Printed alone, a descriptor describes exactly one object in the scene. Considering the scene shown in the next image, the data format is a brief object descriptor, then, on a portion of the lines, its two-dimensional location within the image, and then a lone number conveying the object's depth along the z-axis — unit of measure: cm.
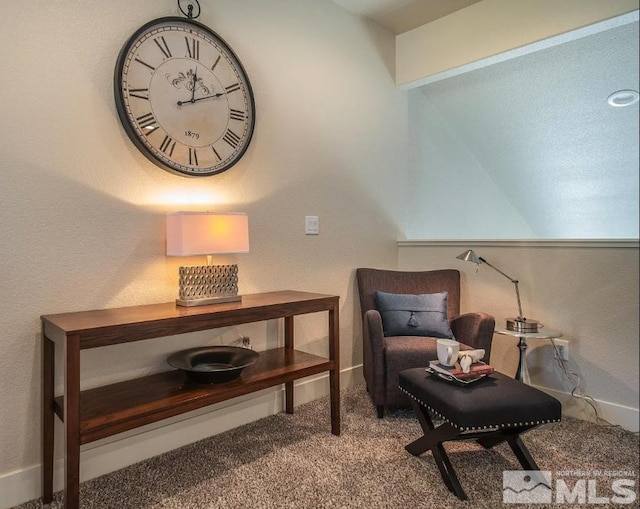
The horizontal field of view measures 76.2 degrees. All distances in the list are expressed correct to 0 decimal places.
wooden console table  123
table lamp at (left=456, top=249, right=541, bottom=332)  209
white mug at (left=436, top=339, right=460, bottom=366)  162
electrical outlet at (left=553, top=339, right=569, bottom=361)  212
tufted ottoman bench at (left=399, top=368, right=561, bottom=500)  142
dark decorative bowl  161
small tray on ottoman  156
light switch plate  233
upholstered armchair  208
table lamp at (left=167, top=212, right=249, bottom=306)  162
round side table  203
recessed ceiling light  124
